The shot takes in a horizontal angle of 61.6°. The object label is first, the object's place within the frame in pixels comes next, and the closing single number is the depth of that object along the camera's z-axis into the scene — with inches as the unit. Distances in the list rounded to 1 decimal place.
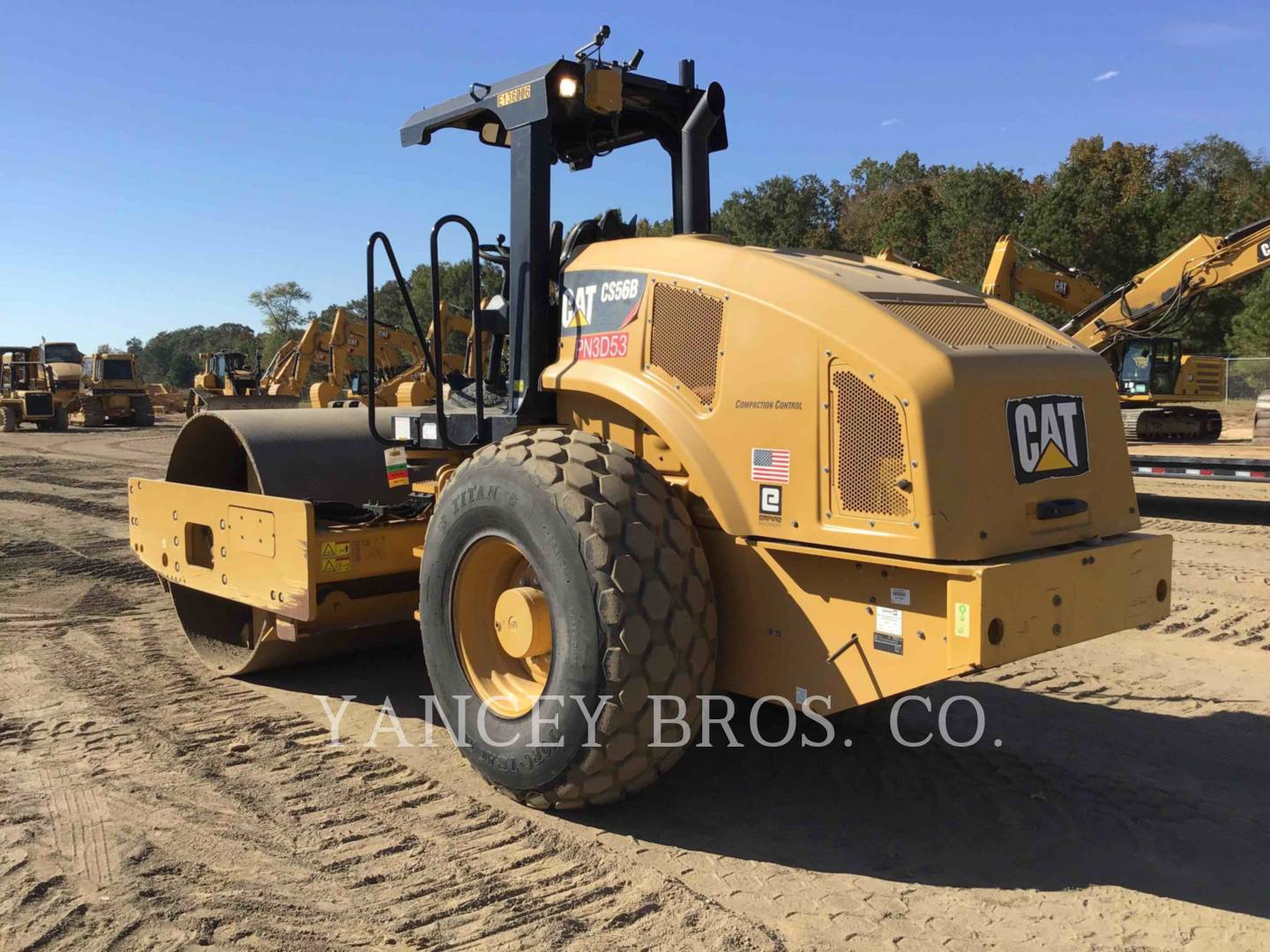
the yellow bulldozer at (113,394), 1266.0
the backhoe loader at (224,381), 1316.4
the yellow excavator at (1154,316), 609.6
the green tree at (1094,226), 1467.8
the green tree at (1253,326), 1298.0
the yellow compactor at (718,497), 126.6
